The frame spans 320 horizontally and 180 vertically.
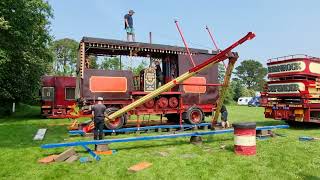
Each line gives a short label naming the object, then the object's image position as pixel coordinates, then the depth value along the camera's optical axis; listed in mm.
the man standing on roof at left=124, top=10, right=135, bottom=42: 17047
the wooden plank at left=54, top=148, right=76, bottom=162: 9097
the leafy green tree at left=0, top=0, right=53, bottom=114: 24297
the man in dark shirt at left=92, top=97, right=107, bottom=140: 11977
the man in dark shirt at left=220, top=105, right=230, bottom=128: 16391
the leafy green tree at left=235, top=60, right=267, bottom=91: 125688
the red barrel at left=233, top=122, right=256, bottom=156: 9555
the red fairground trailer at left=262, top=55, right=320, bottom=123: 16625
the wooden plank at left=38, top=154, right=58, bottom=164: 9000
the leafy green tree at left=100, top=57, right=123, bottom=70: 57097
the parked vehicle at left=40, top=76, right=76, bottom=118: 27875
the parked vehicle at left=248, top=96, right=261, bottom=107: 56234
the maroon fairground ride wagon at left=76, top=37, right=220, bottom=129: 15562
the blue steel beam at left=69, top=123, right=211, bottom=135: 14016
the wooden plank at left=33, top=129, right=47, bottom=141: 13928
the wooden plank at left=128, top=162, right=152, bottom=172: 8062
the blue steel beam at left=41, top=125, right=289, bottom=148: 9664
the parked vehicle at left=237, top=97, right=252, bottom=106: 64206
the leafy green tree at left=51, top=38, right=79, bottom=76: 87250
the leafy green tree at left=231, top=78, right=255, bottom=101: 81244
